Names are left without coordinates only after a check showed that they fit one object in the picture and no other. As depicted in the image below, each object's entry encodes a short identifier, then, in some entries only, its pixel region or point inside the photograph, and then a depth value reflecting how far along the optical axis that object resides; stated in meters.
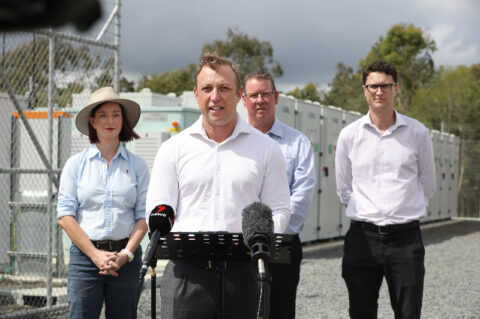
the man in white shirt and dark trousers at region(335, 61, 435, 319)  4.57
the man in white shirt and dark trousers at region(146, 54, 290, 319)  2.89
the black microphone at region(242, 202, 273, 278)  2.31
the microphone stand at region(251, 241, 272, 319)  2.25
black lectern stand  2.69
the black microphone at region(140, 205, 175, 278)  2.49
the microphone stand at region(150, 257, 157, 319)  2.58
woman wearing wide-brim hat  4.16
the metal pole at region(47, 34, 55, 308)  7.06
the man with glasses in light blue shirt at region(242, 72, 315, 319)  4.61
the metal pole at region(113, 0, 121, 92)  7.59
